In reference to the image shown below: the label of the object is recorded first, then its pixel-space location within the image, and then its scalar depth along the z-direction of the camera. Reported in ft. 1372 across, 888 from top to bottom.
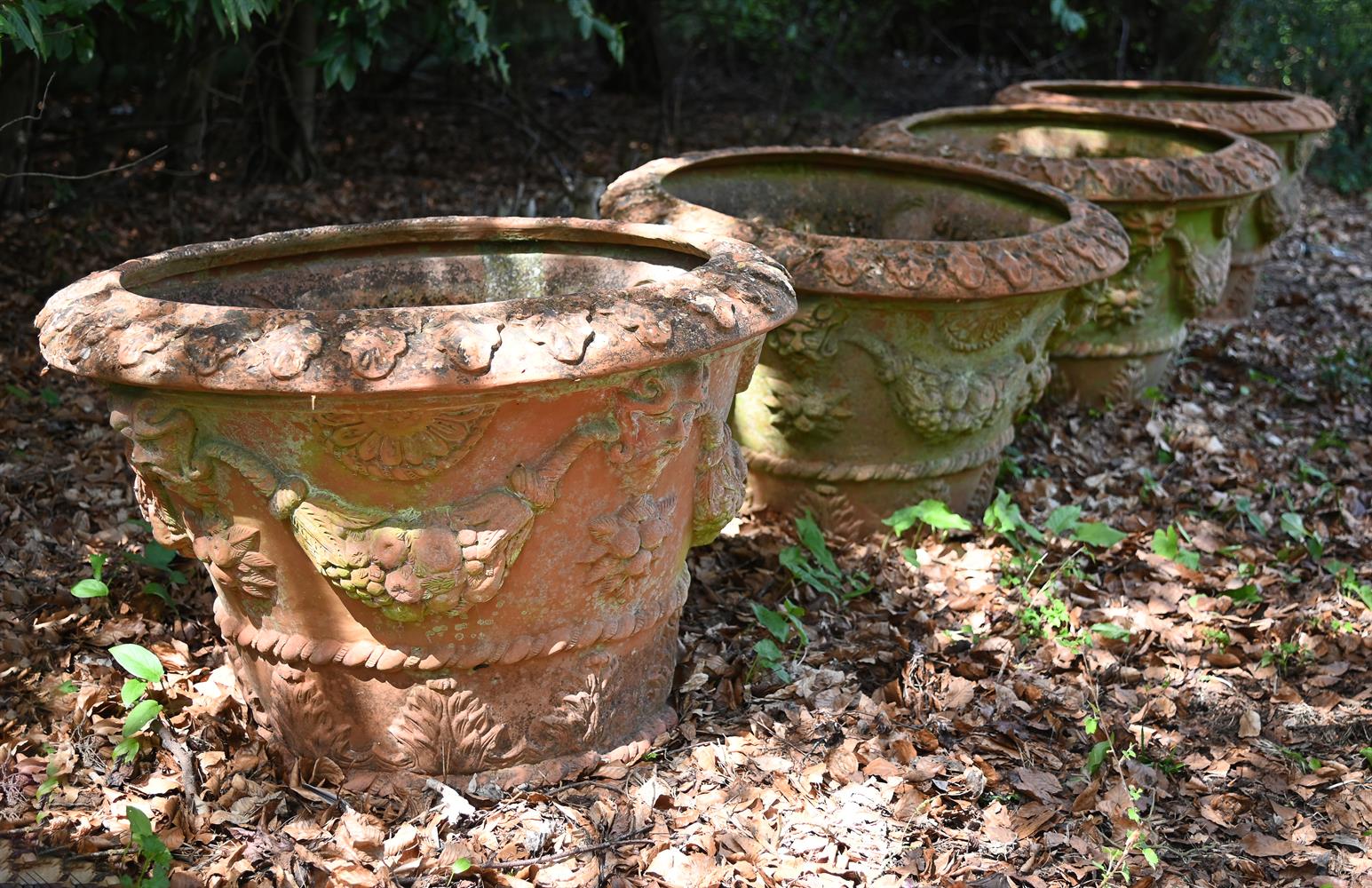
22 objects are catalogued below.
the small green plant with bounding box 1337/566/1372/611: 11.56
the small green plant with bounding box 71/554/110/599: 8.86
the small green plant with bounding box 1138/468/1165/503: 13.92
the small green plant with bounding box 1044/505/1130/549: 11.93
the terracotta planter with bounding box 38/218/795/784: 6.55
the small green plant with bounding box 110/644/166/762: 7.95
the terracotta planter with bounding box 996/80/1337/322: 19.86
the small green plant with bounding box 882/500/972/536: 11.82
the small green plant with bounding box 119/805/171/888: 6.97
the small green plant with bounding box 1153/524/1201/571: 12.10
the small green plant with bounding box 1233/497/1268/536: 13.09
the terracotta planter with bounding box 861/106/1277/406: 15.07
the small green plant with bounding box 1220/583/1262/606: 11.56
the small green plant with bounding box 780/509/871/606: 11.03
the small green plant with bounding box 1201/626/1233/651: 10.81
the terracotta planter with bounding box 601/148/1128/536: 10.78
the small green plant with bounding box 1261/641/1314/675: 10.52
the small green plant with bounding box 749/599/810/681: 9.74
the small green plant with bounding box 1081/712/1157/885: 7.84
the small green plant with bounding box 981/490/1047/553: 12.12
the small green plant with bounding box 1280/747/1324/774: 9.16
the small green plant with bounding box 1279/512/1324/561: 12.57
